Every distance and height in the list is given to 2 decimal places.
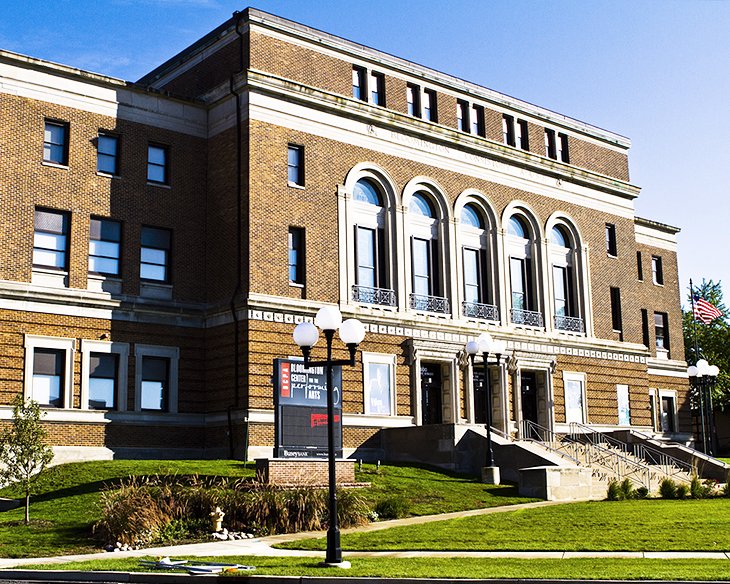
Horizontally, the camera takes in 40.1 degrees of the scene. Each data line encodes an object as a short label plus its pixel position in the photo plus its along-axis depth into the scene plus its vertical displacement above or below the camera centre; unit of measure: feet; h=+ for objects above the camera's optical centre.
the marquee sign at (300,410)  88.94 +3.45
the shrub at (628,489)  98.32 -4.39
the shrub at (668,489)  97.81 -4.39
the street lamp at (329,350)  56.95 +6.29
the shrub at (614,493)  97.40 -4.67
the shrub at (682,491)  97.71 -4.58
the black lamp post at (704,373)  123.34 +8.70
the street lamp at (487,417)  106.42 +3.09
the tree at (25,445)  79.00 +0.59
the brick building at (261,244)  108.68 +24.73
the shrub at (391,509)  83.15 -5.05
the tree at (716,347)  226.99 +22.96
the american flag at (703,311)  159.63 +21.01
